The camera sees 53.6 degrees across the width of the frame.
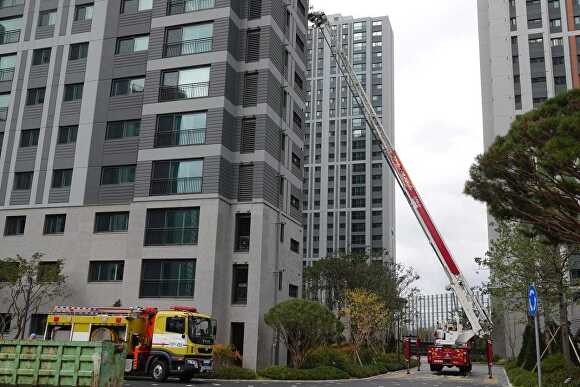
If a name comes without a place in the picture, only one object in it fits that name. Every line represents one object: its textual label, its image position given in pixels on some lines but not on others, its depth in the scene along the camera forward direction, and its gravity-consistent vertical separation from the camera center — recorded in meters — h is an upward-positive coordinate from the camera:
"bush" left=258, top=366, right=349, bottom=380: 28.52 -2.32
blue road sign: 14.33 +0.82
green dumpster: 14.76 -1.18
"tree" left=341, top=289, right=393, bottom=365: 37.78 +0.88
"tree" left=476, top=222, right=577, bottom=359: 29.64 +3.52
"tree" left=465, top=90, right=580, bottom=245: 13.59 +4.23
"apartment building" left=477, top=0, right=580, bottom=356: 66.44 +32.43
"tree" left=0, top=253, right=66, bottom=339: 33.09 +1.82
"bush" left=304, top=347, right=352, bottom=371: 31.48 -1.75
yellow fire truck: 23.72 -0.57
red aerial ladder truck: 35.47 +1.90
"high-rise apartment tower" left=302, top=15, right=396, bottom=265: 115.88 +36.62
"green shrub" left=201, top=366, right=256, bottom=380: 28.25 -2.42
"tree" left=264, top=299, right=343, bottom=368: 29.61 +0.11
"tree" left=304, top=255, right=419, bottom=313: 60.53 +5.58
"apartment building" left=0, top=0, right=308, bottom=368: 33.19 +10.21
